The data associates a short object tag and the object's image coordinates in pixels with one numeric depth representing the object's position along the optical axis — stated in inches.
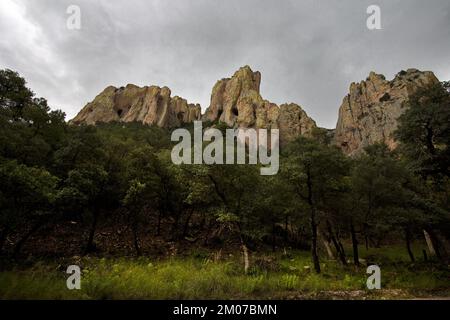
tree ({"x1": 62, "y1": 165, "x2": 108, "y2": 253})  757.9
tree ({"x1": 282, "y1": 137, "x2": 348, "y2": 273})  621.9
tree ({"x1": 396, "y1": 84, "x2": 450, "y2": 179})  712.4
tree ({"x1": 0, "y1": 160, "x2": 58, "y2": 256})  431.9
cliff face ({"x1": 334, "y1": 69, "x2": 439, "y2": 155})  3725.4
